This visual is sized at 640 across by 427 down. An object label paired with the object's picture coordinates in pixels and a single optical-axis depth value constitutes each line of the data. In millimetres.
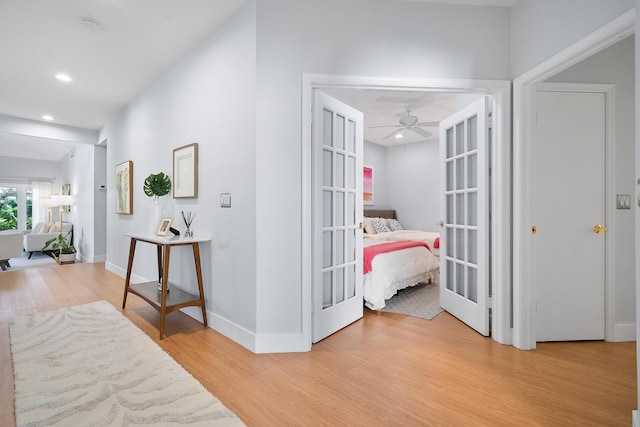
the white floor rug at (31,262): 5871
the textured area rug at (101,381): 1559
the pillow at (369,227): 5627
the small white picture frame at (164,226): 2931
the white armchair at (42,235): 7074
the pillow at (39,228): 7627
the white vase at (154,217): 3131
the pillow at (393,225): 6223
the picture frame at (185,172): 2930
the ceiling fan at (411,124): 4636
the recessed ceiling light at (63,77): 3572
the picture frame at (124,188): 4285
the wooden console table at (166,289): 2502
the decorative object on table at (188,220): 2866
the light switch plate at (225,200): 2550
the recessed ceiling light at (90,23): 2561
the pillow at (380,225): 5790
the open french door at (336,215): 2432
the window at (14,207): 8141
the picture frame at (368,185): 6809
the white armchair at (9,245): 5121
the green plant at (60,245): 6525
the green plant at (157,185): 3131
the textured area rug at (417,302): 3209
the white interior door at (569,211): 2486
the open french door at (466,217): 2580
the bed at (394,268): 3301
